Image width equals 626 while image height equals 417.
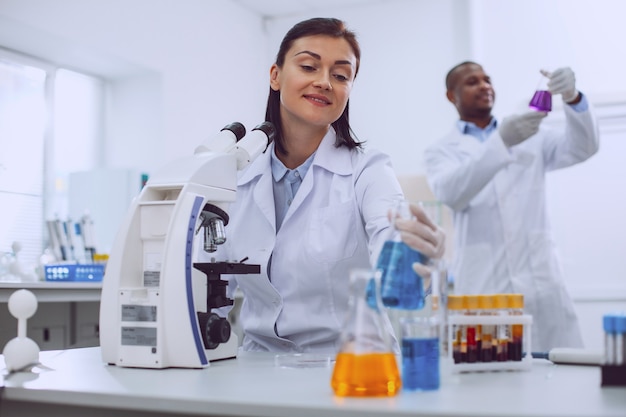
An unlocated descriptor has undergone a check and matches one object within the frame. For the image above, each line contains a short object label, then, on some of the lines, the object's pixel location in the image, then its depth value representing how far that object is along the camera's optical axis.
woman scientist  1.78
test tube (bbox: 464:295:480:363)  1.18
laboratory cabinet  2.86
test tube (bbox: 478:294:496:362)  1.18
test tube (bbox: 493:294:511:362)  1.20
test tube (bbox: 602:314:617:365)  1.02
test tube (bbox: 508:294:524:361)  1.20
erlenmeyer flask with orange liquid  0.96
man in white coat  2.96
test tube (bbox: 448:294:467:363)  1.18
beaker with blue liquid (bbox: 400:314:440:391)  1.00
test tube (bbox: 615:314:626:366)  1.01
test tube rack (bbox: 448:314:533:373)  1.18
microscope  1.32
